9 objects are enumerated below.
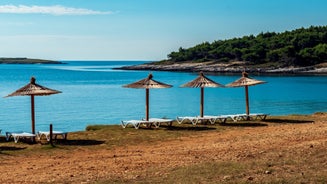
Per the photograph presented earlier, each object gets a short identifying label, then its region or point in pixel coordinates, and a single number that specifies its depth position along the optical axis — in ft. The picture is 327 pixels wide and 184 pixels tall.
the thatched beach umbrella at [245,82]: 89.56
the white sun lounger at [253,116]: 88.47
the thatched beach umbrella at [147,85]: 82.12
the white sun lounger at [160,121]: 79.30
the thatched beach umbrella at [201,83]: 85.66
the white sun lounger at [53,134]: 65.57
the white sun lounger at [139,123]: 78.84
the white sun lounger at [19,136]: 65.20
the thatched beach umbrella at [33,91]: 69.53
